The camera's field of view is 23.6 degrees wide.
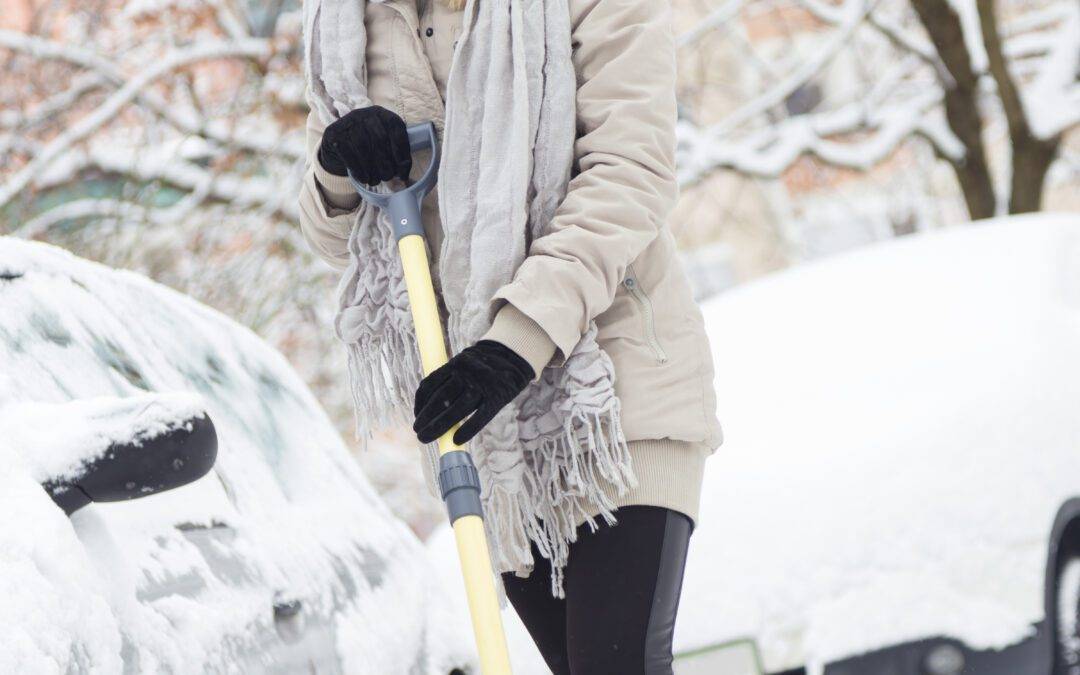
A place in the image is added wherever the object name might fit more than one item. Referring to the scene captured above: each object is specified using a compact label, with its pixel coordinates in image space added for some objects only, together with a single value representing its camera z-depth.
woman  3.20
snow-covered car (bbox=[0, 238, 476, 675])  2.96
